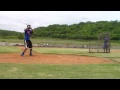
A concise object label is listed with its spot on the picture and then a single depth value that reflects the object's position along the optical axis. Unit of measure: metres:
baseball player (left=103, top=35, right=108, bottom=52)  24.90
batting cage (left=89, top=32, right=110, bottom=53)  25.13
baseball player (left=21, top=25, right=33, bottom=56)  16.36
